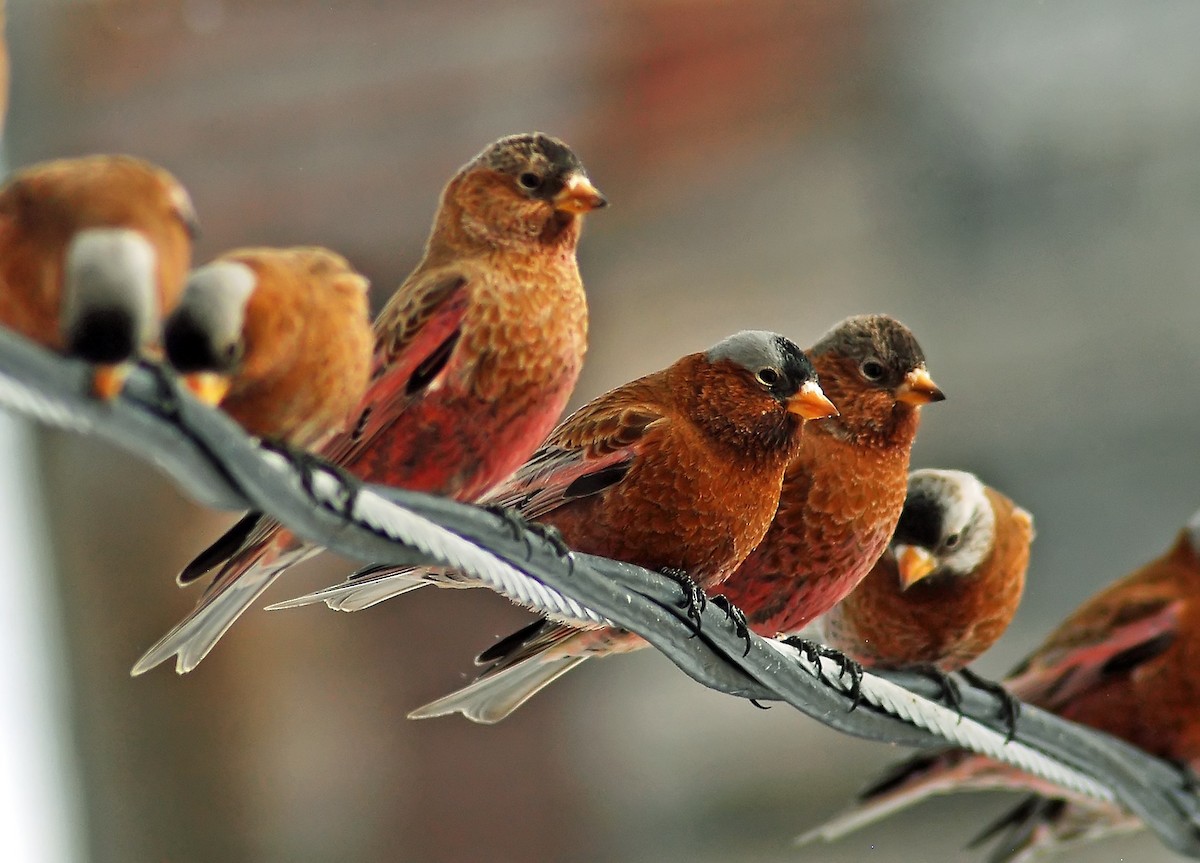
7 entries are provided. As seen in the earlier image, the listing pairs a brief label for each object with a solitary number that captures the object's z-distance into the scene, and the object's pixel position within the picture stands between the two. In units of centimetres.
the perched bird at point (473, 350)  358
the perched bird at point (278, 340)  353
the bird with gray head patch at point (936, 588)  371
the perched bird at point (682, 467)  363
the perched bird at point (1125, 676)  381
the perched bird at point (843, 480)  367
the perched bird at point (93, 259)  351
